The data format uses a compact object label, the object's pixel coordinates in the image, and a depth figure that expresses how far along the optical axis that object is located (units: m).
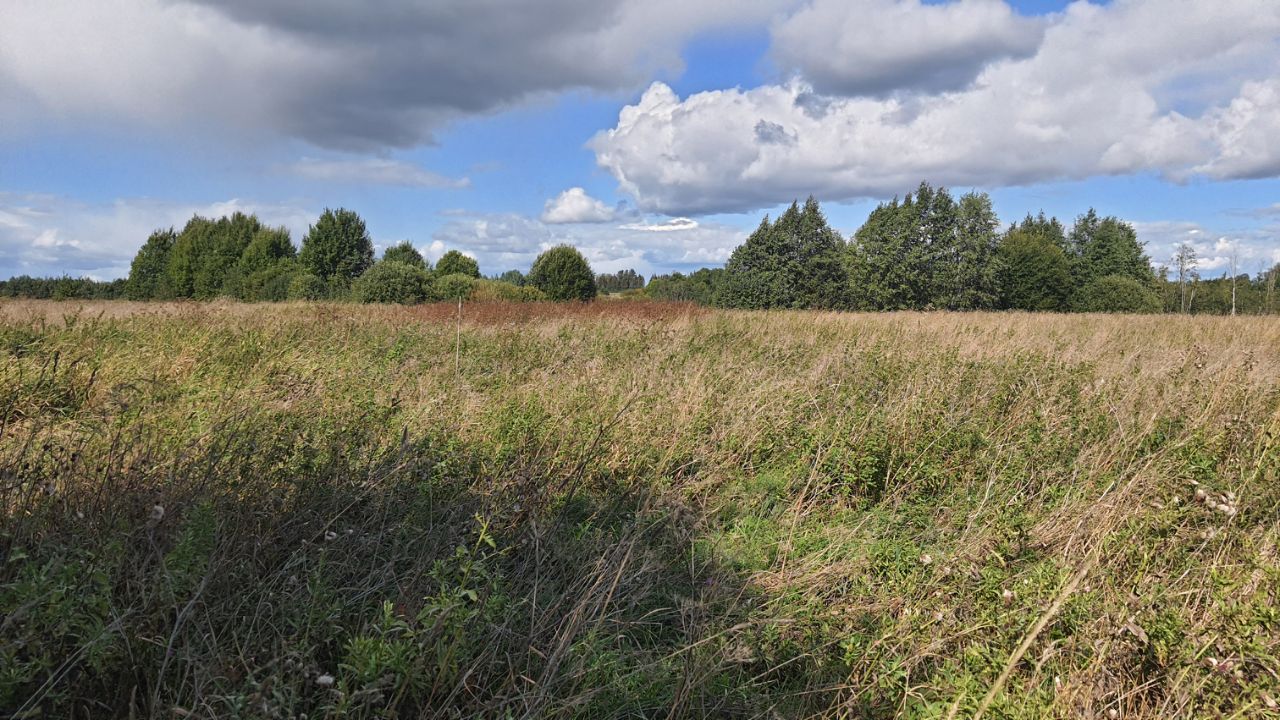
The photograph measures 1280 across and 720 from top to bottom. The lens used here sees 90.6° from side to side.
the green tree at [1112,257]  49.91
